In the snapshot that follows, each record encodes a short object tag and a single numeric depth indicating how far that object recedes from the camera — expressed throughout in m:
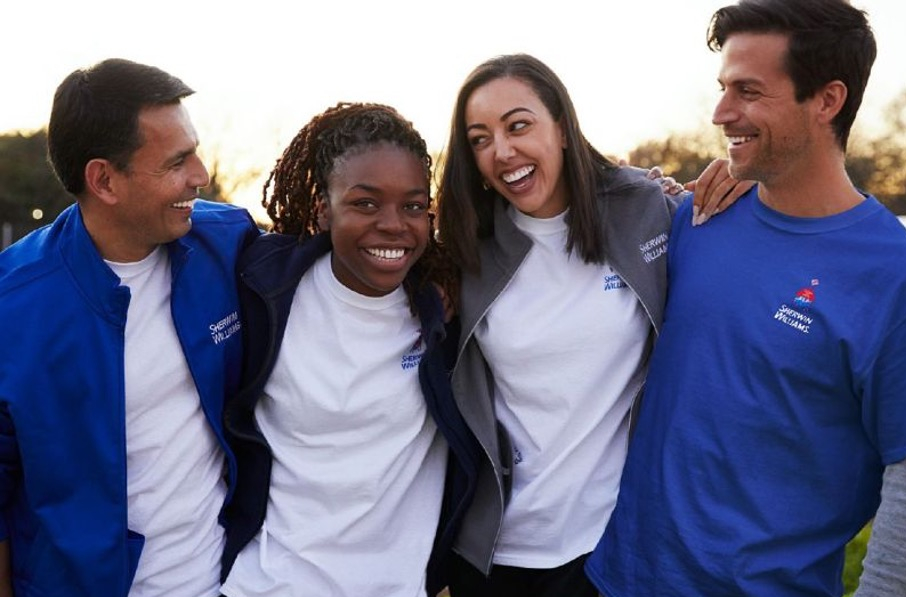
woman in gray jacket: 3.51
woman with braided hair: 3.39
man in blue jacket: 3.08
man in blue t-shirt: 3.02
